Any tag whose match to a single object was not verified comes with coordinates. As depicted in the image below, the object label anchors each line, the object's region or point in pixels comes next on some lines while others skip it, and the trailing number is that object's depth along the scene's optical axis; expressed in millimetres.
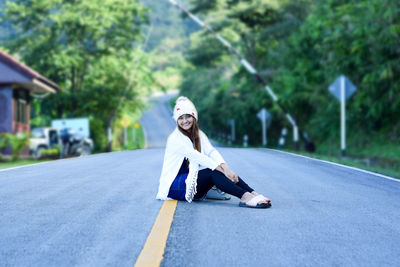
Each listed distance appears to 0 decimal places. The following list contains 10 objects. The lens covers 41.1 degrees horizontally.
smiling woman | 5902
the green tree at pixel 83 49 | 33406
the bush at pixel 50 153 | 21406
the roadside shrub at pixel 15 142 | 17375
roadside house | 24703
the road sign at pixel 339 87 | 16859
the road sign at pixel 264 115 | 29625
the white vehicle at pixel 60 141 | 23609
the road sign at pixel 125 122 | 40453
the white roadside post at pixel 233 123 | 39431
